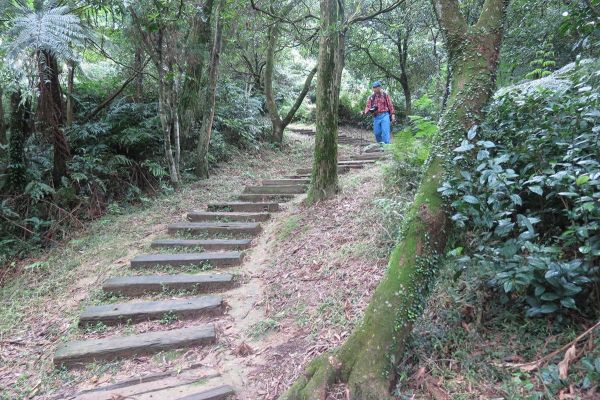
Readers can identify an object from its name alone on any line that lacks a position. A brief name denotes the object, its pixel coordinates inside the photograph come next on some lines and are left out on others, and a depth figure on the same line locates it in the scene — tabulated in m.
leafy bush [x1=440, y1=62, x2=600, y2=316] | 2.37
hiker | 9.36
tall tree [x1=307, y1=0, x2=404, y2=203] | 6.13
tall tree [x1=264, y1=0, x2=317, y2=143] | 12.30
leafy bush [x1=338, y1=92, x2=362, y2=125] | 17.47
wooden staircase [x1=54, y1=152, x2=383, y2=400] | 3.23
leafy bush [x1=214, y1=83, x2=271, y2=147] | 11.32
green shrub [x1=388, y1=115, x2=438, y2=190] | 5.09
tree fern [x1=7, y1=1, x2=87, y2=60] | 4.72
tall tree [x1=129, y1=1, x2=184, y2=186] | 7.29
